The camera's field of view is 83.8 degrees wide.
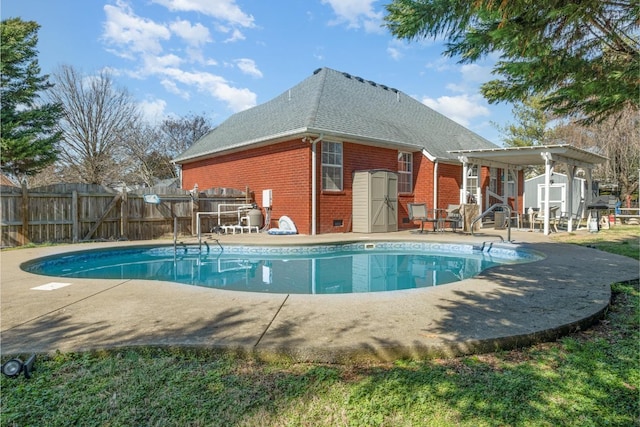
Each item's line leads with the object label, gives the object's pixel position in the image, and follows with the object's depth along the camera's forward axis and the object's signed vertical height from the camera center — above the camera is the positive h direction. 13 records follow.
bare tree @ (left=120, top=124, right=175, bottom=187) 24.25 +4.19
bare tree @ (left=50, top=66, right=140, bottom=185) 20.89 +5.62
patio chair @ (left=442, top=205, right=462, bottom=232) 13.24 -0.09
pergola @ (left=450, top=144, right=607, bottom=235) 11.88 +2.04
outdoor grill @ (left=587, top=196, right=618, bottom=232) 12.62 +0.04
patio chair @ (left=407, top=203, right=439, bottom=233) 12.34 -0.01
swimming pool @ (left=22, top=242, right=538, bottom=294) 6.43 -1.21
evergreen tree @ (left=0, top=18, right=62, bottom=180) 15.52 +5.02
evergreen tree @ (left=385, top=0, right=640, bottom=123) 3.22 +1.75
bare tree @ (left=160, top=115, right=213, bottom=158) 28.36 +6.75
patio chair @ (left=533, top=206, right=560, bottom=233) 12.84 -0.18
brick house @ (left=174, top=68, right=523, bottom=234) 11.79 +2.35
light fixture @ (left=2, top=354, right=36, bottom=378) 2.28 -1.00
